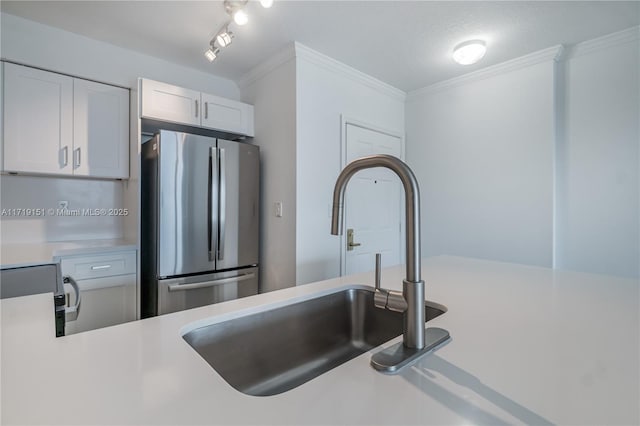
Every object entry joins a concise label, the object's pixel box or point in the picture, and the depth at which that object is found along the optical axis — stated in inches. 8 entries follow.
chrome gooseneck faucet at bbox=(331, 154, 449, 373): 25.1
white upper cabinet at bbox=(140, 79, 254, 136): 86.4
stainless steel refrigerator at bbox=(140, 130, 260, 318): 81.2
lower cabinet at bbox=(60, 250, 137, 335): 76.8
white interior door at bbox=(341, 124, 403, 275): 109.3
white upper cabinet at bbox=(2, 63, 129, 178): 77.4
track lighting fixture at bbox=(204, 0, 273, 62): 63.8
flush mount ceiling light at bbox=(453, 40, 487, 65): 88.2
